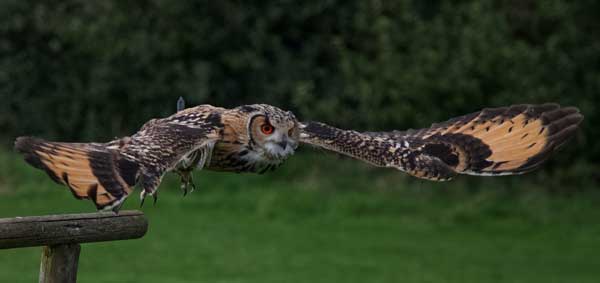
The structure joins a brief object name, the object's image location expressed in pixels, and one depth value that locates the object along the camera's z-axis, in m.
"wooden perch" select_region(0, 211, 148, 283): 10.93
